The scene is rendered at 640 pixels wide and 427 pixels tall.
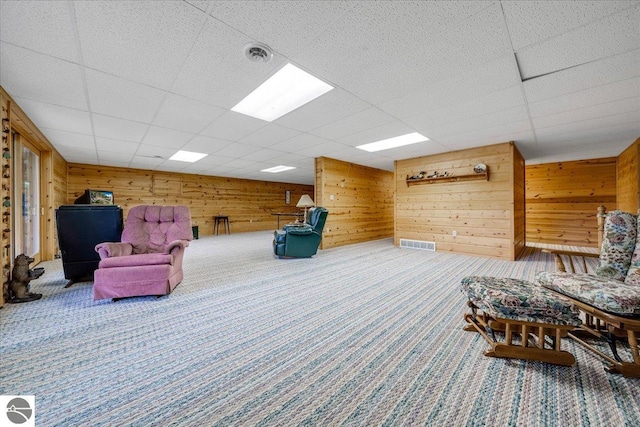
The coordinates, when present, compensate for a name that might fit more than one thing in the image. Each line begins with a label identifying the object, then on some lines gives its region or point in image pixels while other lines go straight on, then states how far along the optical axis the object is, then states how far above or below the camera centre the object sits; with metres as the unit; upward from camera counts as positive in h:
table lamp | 7.04 +0.31
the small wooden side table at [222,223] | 9.07 -0.37
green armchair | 4.50 -0.48
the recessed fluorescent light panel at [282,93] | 2.30 +1.28
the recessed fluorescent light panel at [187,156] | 5.43 +1.34
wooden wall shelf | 4.71 +0.69
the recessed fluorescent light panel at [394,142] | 4.13 +1.28
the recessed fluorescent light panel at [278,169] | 7.27 +1.35
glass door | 3.34 +0.24
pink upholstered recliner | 2.42 -0.46
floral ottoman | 1.46 -0.65
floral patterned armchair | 1.38 -0.51
